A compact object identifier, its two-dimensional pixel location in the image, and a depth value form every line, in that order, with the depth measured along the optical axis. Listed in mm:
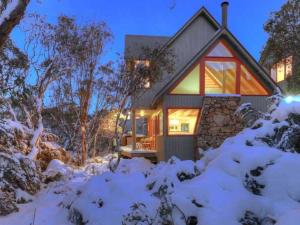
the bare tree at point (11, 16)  2089
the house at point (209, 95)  9580
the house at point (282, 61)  8492
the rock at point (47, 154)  8802
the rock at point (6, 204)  4828
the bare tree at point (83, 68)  10247
